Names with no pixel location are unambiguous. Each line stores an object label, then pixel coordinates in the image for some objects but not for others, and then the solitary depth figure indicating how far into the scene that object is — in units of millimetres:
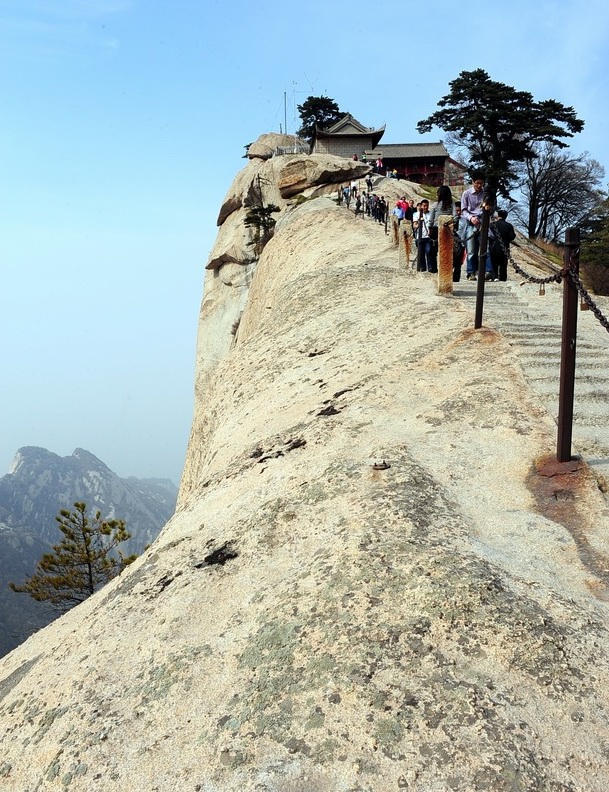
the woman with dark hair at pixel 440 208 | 11505
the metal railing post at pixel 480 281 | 8727
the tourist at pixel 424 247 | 12930
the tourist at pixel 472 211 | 11438
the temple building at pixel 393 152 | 47906
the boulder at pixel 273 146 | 44938
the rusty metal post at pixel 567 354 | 5406
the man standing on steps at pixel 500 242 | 10680
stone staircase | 6176
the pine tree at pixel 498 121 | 34406
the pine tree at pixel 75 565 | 22938
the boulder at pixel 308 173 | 37844
